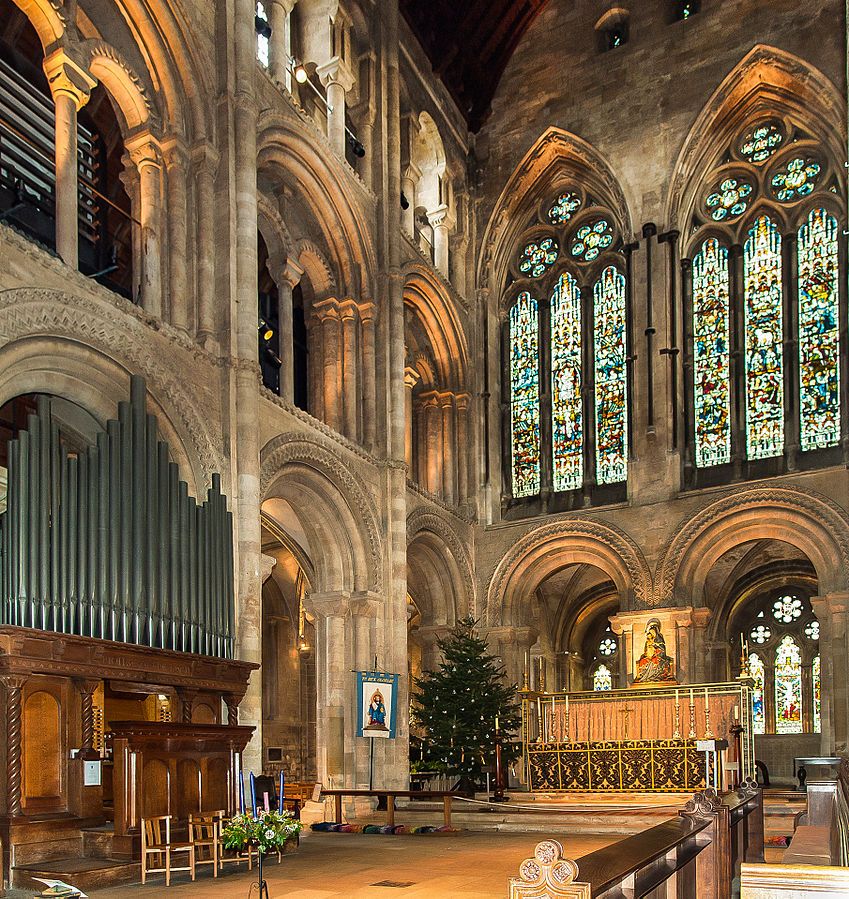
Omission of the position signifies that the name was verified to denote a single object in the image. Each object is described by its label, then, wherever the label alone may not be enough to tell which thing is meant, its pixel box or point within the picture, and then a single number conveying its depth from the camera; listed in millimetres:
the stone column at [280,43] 17641
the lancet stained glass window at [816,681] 23877
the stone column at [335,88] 19453
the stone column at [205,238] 14727
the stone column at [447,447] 22656
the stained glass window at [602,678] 28408
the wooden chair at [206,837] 9695
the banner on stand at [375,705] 16984
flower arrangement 7793
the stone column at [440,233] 23453
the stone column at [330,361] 18875
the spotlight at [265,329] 21469
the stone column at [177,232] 14508
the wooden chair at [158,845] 9289
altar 15672
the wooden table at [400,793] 13773
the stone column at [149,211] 14336
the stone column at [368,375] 19141
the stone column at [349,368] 18797
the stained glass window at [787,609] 25469
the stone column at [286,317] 17672
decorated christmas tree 18766
